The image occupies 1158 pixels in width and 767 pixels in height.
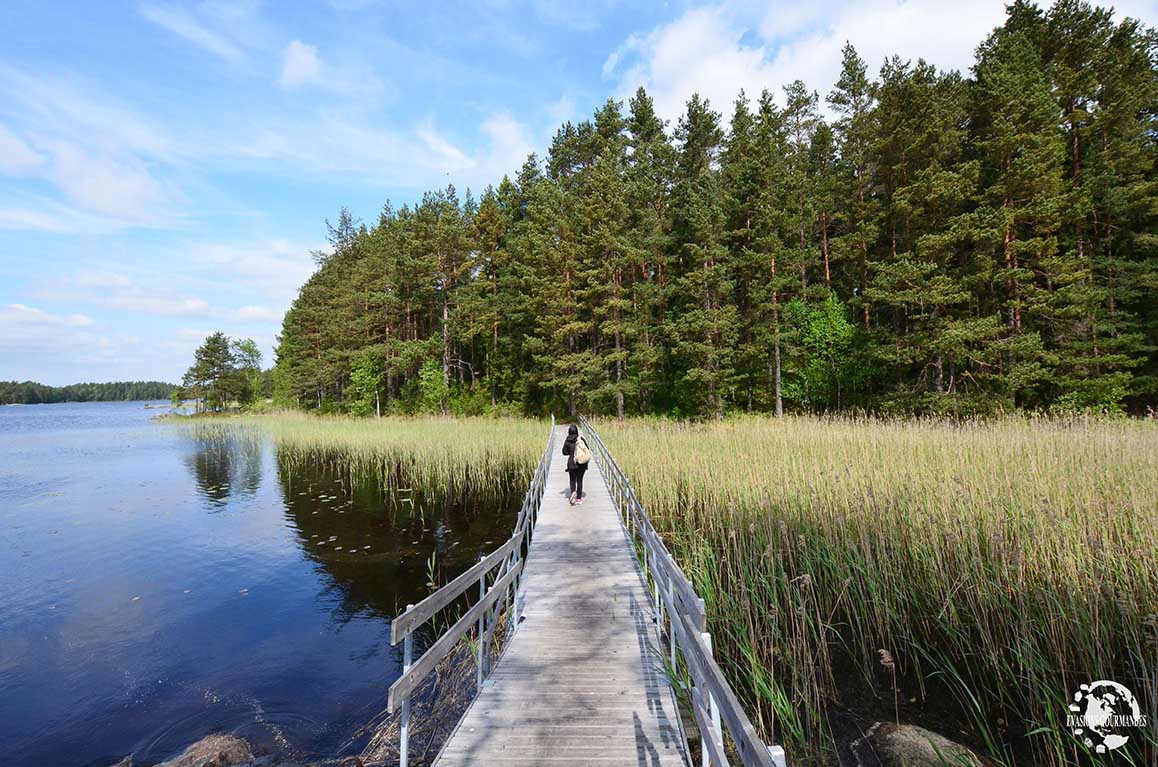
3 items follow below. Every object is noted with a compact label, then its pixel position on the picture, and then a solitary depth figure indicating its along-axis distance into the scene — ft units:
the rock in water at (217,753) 15.01
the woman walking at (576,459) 35.50
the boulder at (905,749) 11.14
